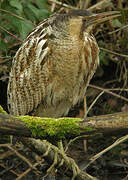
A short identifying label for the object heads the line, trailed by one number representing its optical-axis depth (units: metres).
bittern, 4.59
